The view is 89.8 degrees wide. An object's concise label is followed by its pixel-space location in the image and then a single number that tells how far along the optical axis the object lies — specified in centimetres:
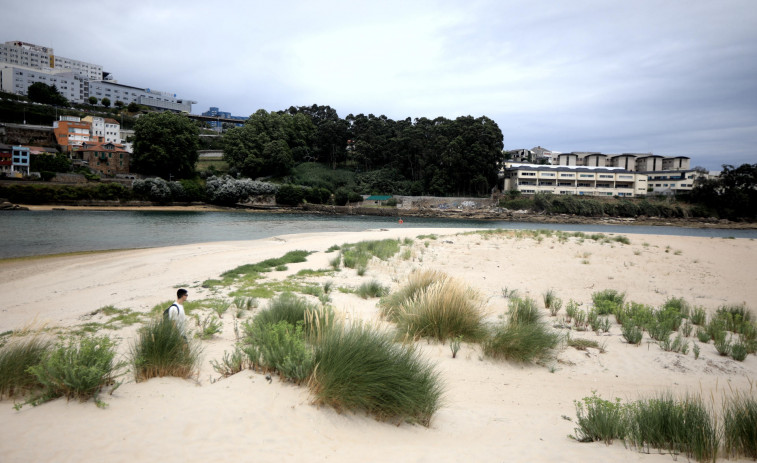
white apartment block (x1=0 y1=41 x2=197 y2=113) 13450
